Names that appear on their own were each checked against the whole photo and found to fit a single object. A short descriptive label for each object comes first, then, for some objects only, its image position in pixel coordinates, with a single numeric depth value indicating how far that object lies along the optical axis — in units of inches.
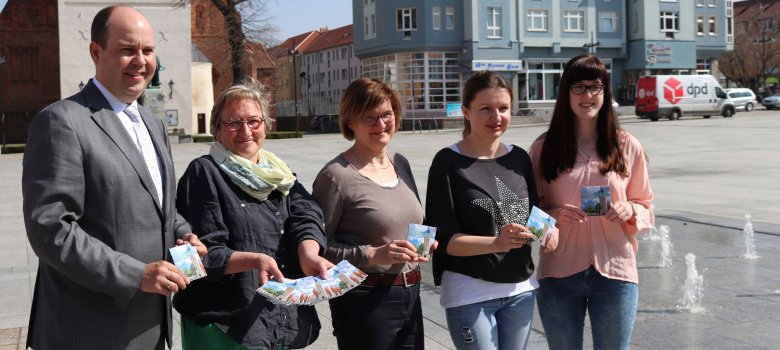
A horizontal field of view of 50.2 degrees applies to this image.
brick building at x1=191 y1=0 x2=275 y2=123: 2581.2
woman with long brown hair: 156.7
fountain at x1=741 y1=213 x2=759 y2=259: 379.2
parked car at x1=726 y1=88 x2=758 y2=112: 2384.4
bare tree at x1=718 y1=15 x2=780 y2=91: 3213.6
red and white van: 1978.3
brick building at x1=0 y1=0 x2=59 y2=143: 2338.8
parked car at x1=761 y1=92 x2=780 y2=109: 2514.8
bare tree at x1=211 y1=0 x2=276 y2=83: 1813.5
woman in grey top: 147.8
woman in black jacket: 134.6
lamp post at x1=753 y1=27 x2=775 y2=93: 3091.5
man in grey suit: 113.0
